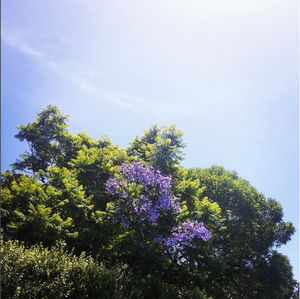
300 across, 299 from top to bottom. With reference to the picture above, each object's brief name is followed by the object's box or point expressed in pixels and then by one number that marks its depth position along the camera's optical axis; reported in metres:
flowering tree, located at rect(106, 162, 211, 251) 13.79
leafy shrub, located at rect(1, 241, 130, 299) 9.27
